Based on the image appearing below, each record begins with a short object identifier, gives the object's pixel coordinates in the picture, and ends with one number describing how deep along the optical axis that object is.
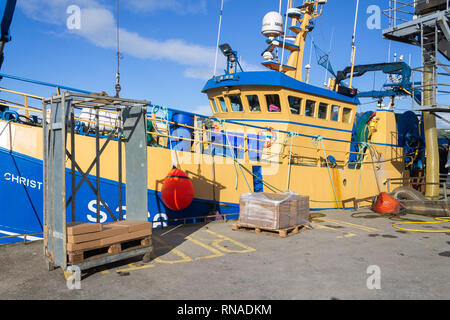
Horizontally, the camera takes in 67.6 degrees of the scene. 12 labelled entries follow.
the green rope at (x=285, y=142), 10.34
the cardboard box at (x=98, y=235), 4.73
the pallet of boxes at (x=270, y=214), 7.55
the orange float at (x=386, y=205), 10.96
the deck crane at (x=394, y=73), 17.00
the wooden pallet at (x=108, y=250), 4.75
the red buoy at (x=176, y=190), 7.25
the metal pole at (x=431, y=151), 13.27
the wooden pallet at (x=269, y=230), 7.51
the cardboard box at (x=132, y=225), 5.32
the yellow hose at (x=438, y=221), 8.65
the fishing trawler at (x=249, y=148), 6.45
